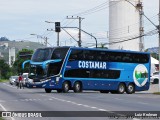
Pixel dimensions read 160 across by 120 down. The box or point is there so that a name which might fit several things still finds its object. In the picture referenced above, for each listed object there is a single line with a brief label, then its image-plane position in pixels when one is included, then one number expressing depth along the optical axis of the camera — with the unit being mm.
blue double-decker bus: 46500
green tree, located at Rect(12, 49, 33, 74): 140800
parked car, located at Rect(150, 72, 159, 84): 76275
